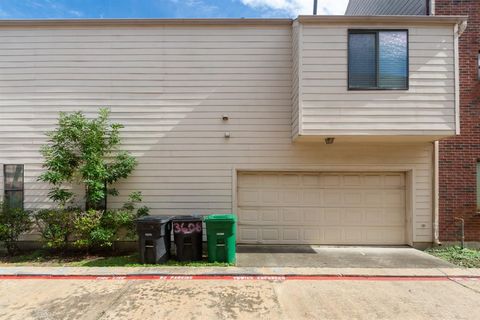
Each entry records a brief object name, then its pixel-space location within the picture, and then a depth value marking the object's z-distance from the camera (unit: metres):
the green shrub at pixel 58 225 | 6.77
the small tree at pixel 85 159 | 6.89
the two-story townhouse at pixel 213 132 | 7.67
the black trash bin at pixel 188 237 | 6.37
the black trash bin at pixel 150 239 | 6.20
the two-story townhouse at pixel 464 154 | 7.53
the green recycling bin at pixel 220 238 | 6.27
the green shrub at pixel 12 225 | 6.97
